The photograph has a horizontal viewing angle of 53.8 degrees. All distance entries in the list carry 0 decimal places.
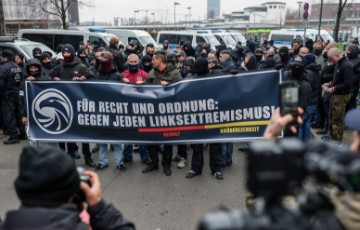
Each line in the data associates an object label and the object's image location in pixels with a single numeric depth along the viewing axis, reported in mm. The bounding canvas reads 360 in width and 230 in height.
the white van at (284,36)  25338
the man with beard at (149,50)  10255
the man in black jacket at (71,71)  6207
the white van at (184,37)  21812
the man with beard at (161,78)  5805
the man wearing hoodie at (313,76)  7255
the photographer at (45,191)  1612
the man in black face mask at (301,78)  5645
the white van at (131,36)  20478
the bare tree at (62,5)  22045
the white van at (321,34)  24602
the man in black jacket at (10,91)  7418
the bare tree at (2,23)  13258
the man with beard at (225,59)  7324
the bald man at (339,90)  6320
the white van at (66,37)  17391
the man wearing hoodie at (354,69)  7305
